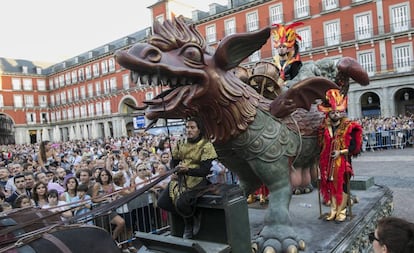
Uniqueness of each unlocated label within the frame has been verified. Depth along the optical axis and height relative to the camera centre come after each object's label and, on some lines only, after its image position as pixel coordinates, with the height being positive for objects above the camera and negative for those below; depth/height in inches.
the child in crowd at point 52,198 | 169.8 -32.0
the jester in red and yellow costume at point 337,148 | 145.9 -16.8
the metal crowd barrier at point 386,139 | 592.5 -59.0
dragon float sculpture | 94.6 +4.4
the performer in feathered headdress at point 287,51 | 160.9 +30.2
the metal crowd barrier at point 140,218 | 175.0 -51.2
